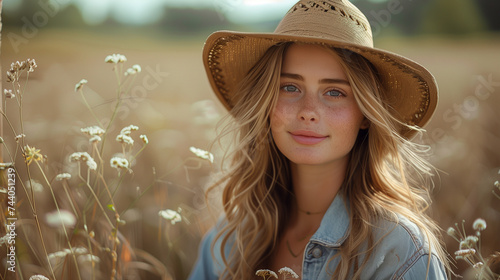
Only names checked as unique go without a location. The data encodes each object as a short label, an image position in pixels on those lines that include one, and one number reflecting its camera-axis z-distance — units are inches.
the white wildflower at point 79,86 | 66.3
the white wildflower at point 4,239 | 60.5
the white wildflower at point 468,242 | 65.0
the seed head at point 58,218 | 75.2
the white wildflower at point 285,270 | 58.9
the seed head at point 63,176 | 64.7
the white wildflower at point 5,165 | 60.8
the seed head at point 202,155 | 75.1
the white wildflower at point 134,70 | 72.9
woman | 69.6
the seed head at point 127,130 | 71.2
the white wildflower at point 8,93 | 58.7
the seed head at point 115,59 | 69.8
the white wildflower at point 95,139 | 69.3
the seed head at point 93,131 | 68.6
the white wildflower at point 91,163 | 65.9
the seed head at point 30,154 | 60.3
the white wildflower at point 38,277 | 57.8
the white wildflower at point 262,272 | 60.2
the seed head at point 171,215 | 74.4
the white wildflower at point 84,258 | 80.0
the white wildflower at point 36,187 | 73.7
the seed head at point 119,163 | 68.3
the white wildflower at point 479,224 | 67.0
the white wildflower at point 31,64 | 61.0
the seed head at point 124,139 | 69.5
